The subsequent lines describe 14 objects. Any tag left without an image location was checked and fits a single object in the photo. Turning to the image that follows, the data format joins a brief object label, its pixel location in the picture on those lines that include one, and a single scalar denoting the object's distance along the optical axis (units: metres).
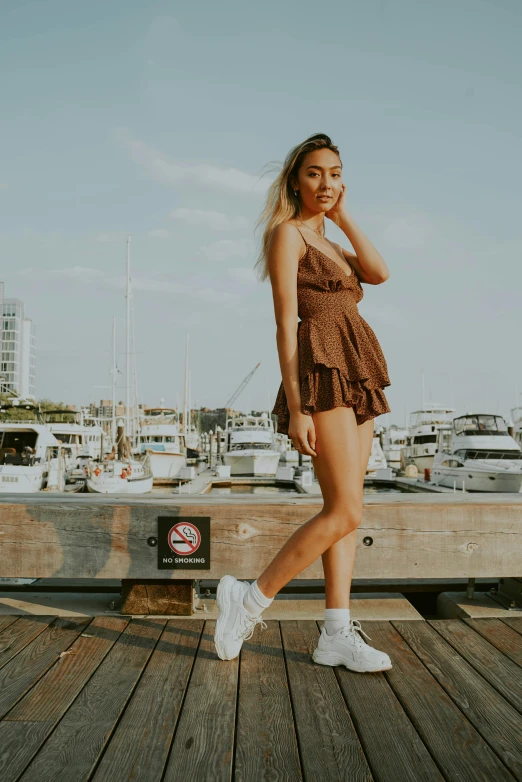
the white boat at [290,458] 38.28
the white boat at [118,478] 19.45
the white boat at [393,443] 41.92
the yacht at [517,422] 39.85
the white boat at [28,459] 19.30
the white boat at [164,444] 28.20
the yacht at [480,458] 20.55
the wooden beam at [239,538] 3.10
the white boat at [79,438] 34.78
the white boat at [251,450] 29.09
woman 2.52
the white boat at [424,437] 35.75
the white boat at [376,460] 29.18
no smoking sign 3.10
